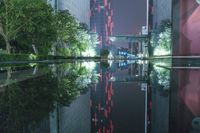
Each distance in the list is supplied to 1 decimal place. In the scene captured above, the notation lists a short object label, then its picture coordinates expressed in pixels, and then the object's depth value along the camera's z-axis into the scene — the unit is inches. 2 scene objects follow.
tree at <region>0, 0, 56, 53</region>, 1675.7
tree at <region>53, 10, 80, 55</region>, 2708.4
